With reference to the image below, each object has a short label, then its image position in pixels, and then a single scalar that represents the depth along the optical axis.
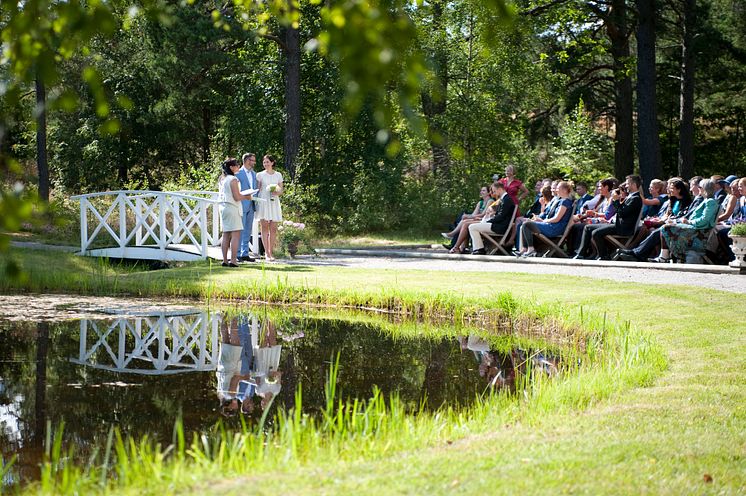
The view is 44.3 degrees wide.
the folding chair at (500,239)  17.39
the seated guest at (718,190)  14.53
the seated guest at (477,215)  18.48
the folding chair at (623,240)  15.92
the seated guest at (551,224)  16.55
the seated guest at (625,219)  15.55
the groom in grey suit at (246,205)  15.86
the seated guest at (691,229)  14.23
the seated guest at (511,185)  17.57
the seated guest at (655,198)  16.14
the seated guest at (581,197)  18.07
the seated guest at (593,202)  17.61
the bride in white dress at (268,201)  16.02
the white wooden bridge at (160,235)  16.53
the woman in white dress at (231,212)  14.71
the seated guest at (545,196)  17.70
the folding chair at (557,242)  16.84
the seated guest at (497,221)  17.30
